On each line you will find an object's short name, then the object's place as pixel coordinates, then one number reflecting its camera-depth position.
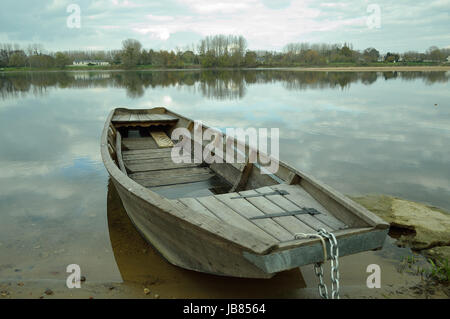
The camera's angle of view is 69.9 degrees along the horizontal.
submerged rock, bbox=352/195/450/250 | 4.38
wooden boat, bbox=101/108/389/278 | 2.56
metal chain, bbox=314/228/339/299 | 2.60
